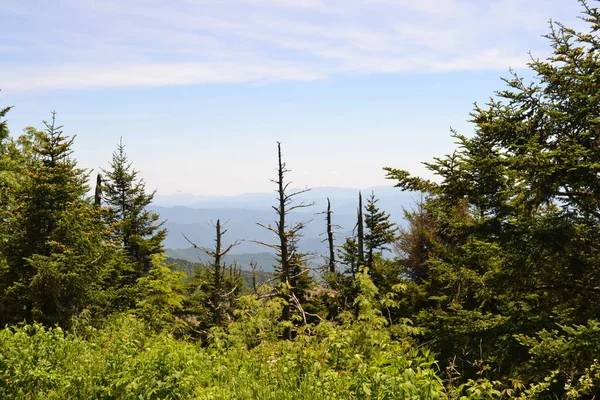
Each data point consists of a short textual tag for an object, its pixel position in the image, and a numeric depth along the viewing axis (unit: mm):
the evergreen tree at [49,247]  14070
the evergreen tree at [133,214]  25312
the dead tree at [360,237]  24044
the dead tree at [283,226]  18594
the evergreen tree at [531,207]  7793
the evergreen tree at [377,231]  24938
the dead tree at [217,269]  22144
